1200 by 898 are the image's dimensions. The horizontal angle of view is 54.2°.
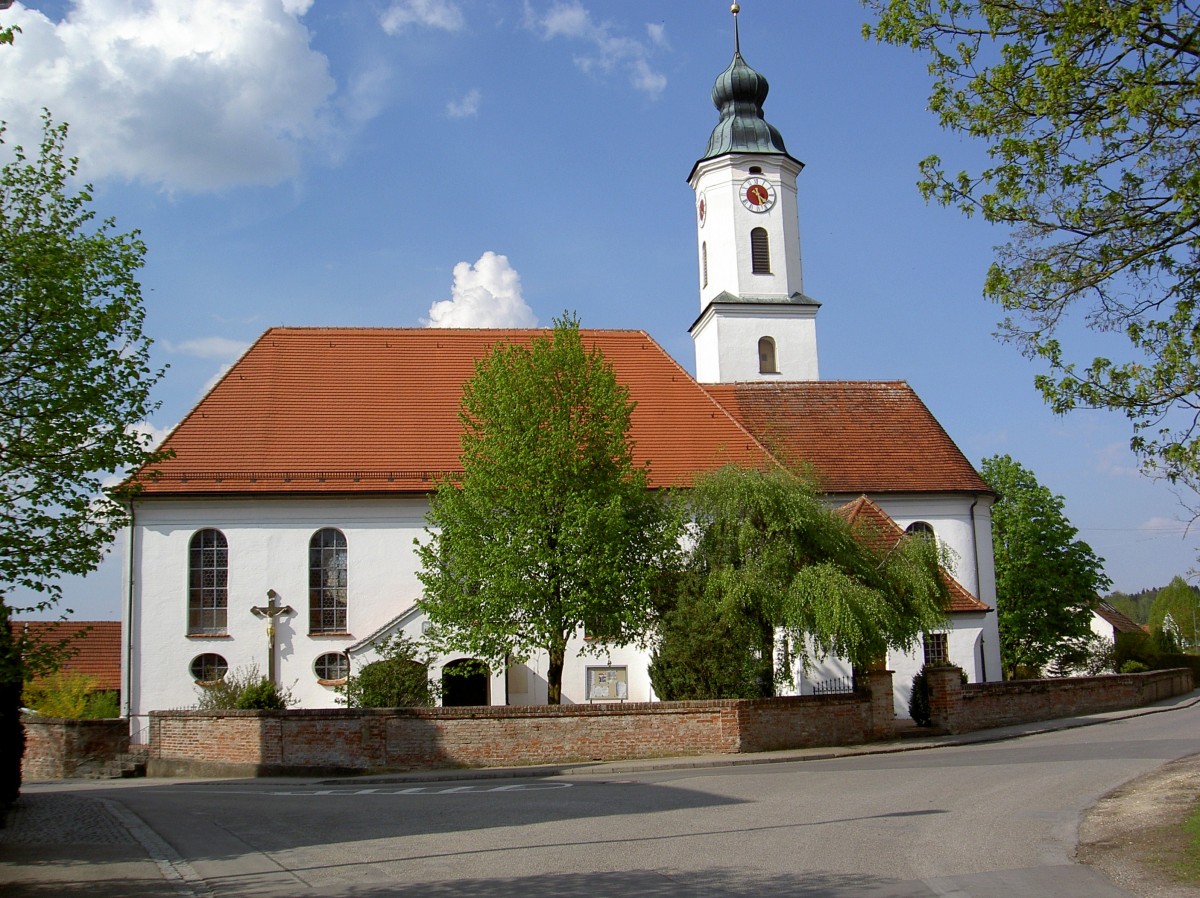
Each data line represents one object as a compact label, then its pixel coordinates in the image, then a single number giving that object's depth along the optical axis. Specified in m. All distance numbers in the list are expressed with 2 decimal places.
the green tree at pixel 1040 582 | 45.38
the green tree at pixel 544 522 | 24.00
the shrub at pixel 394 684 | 24.95
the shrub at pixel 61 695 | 31.31
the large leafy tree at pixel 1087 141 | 9.52
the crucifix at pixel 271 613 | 28.64
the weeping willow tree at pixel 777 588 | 23.25
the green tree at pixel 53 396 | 12.80
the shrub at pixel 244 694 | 25.02
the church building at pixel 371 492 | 28.72
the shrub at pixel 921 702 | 26.89
